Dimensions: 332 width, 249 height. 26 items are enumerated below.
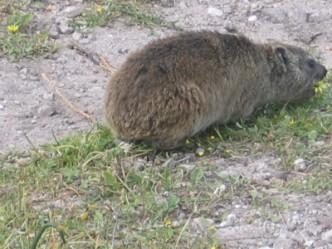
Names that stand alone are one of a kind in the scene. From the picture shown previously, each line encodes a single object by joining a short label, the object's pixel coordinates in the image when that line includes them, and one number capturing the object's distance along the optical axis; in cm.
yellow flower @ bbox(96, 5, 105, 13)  1642
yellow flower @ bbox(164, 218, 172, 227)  1049
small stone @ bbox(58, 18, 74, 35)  1611
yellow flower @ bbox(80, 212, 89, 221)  1070
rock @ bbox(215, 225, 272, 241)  1027
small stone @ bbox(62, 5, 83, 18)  1653
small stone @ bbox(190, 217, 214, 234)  1042
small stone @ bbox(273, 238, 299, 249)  1007
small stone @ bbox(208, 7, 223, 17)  1705
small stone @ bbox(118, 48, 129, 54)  1561
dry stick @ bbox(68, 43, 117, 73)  1512
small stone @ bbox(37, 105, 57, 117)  1382
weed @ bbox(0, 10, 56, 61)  1534
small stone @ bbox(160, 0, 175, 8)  1716
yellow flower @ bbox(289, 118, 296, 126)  1295
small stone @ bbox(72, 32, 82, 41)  1593
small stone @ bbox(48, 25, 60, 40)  1599
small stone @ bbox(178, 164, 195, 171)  1185
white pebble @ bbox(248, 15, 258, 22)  1703
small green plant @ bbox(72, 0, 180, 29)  1628
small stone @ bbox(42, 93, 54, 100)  1425
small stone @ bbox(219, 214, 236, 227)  1056
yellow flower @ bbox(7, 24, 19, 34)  1574
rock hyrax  1202
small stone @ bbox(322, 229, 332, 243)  1014
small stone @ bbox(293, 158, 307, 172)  1182
